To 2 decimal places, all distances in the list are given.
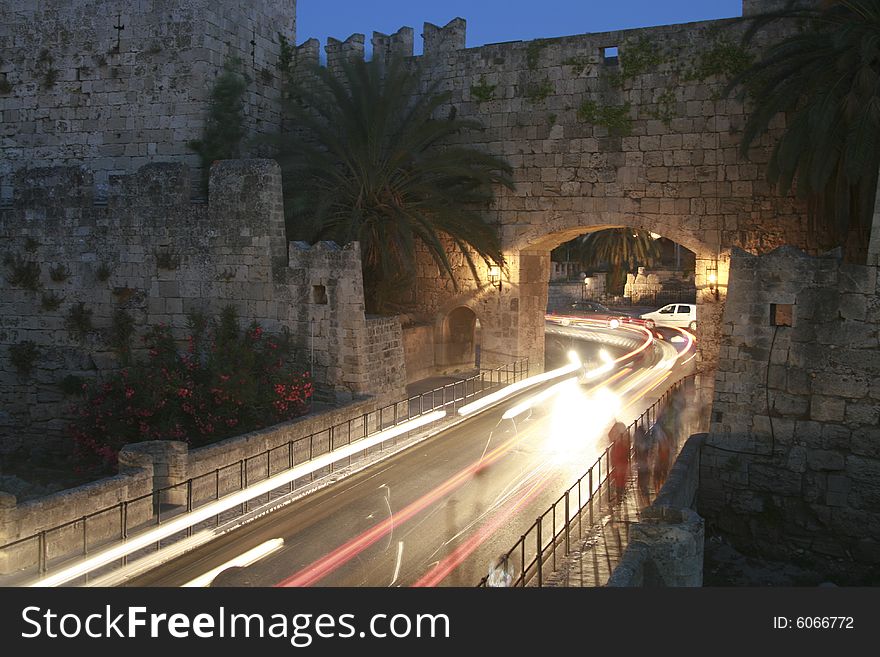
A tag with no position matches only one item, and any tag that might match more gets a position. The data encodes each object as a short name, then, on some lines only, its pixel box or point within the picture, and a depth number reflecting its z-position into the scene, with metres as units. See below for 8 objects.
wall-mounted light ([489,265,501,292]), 18.97
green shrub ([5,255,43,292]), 15.83
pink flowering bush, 12.45
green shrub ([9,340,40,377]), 15.98
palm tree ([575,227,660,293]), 38.12
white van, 29.98
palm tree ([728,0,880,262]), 13.30
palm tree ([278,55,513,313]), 17.25
